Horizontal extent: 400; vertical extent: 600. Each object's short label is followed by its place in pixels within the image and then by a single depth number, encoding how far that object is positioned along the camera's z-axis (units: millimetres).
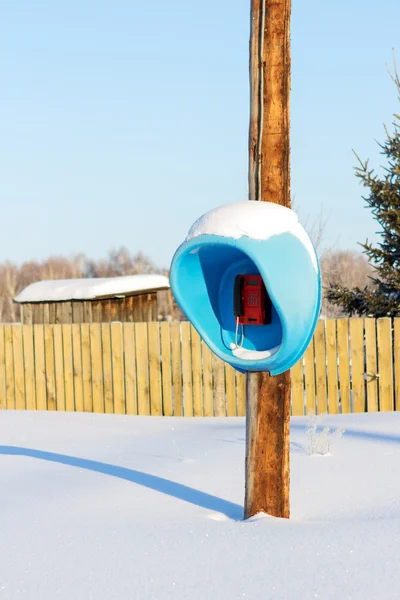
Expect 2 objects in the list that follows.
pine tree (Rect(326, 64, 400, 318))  12312
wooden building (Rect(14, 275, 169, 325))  20578
